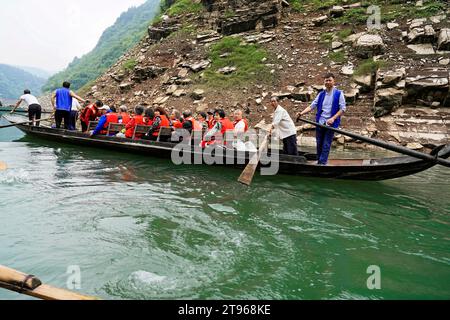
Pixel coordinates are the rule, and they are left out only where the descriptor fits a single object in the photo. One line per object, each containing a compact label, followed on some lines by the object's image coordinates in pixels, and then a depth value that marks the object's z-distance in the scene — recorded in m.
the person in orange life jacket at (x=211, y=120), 9.58
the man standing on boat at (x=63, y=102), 12.30
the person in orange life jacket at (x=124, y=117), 11.58
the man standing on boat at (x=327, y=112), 7.40
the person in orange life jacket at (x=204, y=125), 10.35
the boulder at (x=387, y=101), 14.07
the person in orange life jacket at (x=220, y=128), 8.93
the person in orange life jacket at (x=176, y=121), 10.23
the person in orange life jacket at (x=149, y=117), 10.64
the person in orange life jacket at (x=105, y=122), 11.45
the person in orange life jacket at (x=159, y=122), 10.38
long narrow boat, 6.90
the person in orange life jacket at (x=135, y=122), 10.72
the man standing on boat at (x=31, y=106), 13.80
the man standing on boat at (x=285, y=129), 7.86
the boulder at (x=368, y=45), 16.37
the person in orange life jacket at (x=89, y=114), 12.66
